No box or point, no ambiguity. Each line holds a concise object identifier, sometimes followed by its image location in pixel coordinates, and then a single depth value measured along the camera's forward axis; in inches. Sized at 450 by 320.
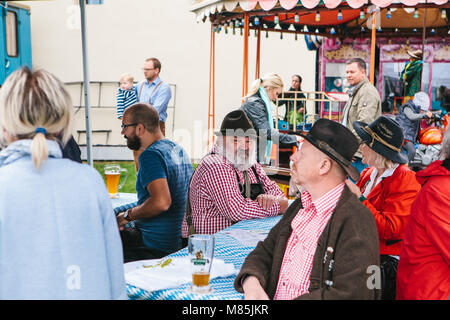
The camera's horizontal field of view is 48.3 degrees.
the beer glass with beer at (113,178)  151.6
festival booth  386.3
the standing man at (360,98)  232.4
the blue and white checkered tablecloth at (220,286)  72.3
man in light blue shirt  298.2
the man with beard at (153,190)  119.7
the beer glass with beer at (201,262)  72.3
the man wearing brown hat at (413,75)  347.6
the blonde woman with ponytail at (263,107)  228.5
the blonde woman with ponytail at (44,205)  56.7
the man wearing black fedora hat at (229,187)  119.7
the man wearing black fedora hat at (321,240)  67.5
